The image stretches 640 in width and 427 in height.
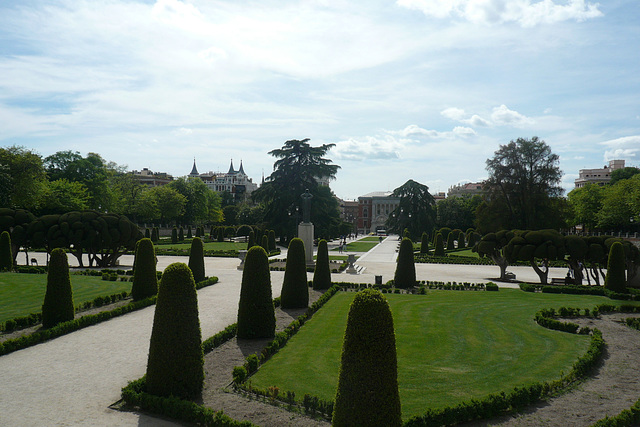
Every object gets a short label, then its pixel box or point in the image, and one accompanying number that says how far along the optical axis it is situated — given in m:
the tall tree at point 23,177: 42.66
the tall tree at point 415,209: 63.47
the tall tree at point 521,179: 48.09
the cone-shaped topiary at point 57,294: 13.67
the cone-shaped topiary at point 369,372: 5.90
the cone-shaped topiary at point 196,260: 23.23
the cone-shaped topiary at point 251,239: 40.36
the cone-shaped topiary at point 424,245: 45.02
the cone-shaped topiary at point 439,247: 42.53
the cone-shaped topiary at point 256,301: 12.59
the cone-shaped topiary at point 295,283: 17.19
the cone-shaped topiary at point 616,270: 20.84
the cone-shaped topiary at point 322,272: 22.20
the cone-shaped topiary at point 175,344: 8.32
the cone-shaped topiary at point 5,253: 24.38
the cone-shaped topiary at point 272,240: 45.31
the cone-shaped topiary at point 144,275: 18.34
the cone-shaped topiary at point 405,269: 22.56
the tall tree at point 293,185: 52.97
